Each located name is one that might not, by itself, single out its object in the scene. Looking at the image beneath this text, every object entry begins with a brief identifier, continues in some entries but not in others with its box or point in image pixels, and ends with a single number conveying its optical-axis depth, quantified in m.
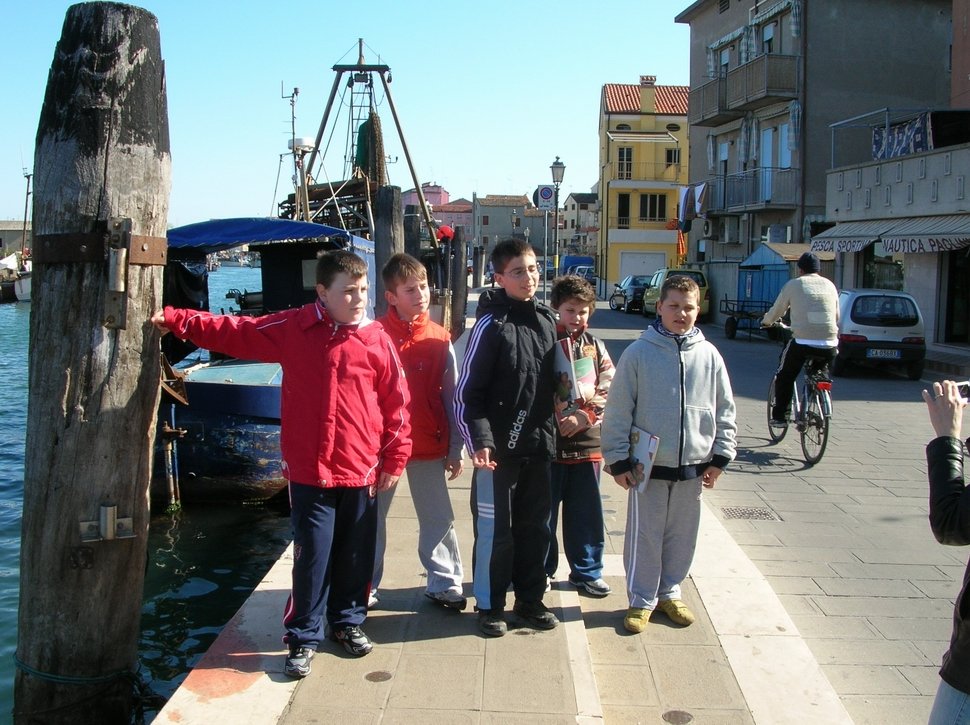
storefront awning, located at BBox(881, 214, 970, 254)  18.27
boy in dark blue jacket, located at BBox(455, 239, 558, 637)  4.39
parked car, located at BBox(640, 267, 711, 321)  31.38
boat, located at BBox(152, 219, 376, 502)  9.93
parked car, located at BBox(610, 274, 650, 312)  36.25
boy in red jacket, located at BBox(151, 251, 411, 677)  4.07
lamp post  24.17
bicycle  8.93
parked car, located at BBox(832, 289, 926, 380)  16.17
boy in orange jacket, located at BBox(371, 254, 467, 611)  4.62
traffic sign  21.27
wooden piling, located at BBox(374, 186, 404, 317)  13.25
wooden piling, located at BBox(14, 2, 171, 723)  3.96
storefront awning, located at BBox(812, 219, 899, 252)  21.62
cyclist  8.97
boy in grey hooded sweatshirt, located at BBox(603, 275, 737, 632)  4.57
